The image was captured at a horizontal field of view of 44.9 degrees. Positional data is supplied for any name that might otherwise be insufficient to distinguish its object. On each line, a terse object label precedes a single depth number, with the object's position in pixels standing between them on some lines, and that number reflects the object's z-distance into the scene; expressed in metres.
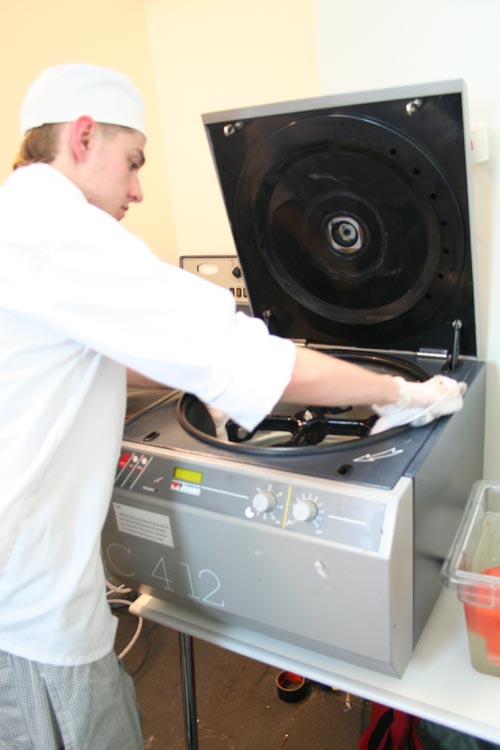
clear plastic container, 0.95
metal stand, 1.29
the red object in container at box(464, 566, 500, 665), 0.95
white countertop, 0.94
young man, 0.81
